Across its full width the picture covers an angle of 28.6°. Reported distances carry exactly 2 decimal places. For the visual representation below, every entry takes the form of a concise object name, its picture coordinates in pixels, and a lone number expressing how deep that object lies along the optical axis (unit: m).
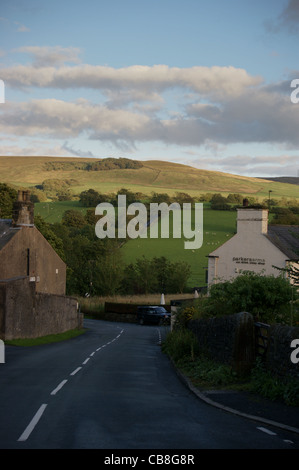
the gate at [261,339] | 14.82
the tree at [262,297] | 17.97
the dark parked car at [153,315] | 61.00
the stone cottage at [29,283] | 30.19
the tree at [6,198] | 67.06
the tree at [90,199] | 146.38
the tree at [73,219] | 124.44
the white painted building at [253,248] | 42.97
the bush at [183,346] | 21.02
